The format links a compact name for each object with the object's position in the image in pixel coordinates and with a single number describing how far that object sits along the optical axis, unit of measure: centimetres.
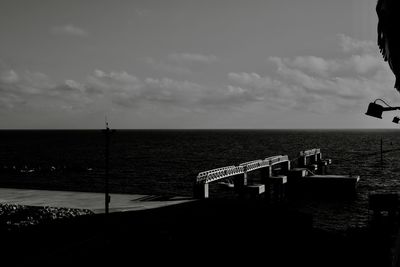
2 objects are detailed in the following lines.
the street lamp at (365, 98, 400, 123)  1070
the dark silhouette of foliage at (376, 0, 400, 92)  722
